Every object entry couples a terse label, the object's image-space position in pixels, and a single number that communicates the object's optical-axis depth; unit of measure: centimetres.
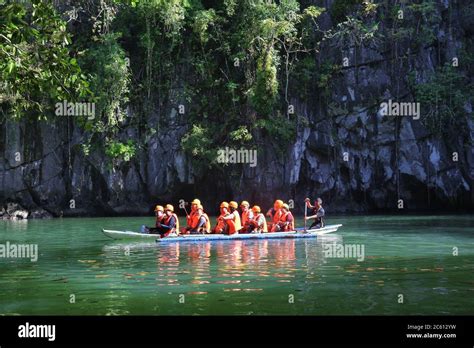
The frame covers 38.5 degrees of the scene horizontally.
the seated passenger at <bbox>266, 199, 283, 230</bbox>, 2201
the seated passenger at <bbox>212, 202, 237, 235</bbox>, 2087
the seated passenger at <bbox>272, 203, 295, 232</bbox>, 2177
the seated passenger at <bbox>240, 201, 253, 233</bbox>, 2131
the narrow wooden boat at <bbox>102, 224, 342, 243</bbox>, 1977
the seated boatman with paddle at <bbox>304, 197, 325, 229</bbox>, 2306
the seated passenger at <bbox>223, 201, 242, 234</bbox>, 2086
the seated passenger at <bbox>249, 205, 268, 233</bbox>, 2128
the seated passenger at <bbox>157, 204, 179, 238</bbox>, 2050
